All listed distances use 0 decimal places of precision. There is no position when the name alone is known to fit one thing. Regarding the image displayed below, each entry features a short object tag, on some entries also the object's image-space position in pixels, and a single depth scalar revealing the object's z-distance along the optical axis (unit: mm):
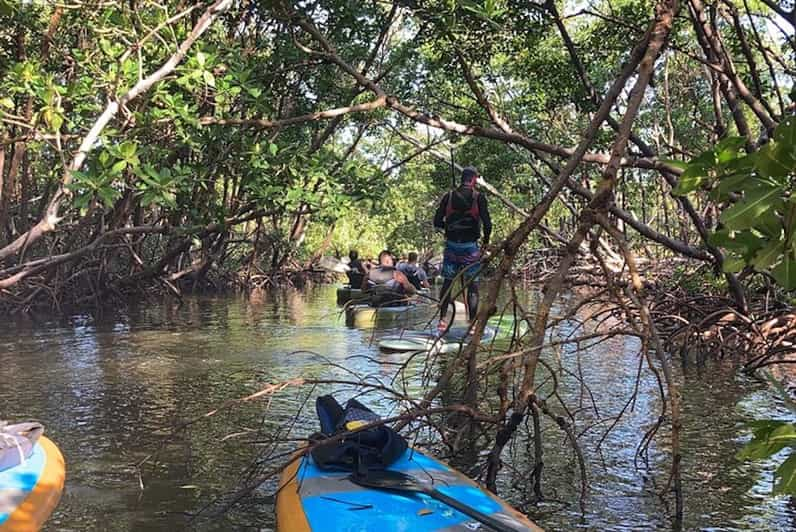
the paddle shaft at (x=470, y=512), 3035
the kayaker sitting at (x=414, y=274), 12898
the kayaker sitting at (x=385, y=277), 11369
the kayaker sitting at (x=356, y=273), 15391
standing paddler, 8109
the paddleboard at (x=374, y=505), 3062
